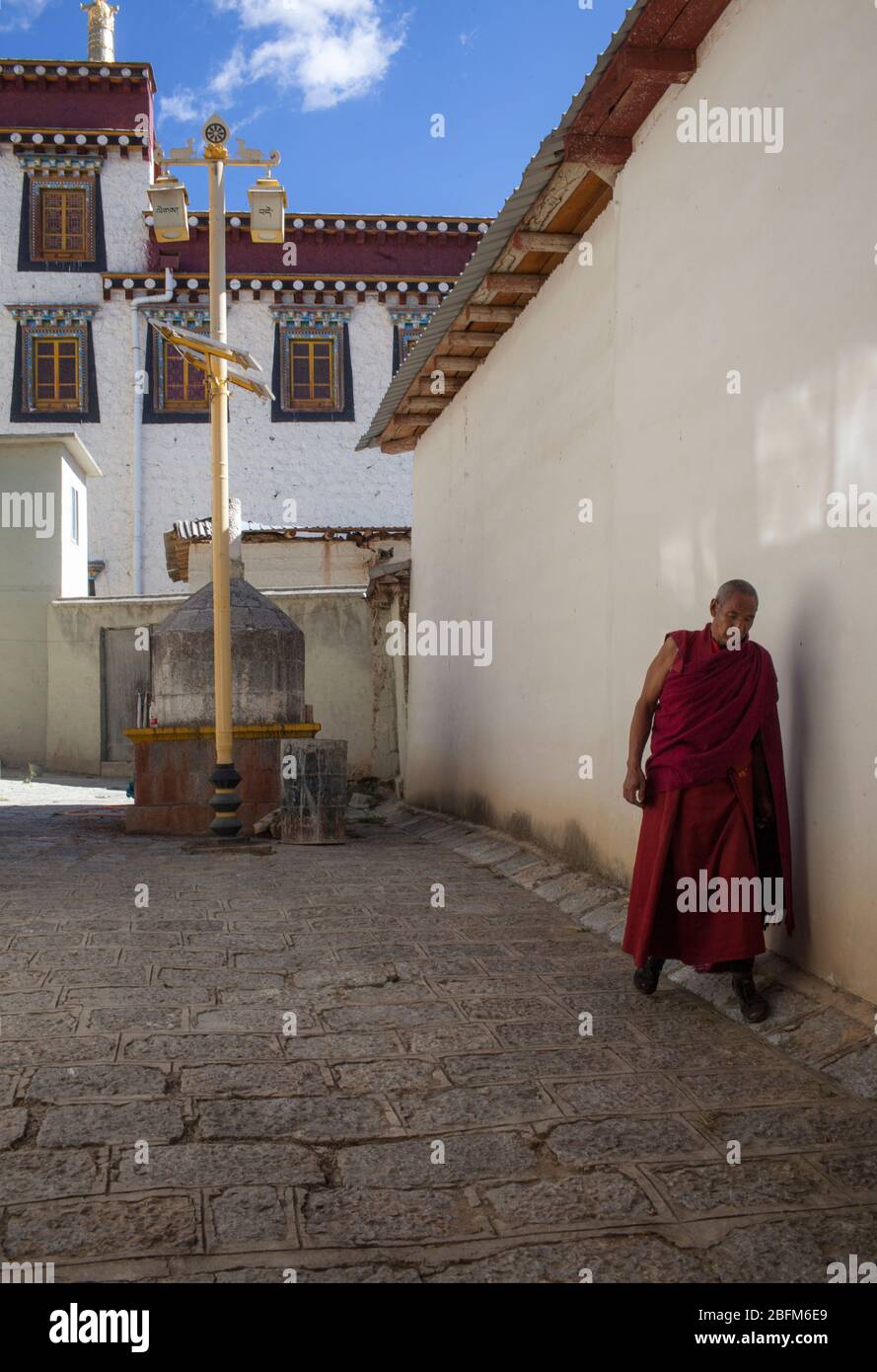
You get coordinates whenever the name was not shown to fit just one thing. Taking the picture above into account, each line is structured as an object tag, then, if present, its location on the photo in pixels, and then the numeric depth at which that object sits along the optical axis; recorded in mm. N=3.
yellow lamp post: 9148
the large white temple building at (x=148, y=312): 24766
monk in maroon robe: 4098
